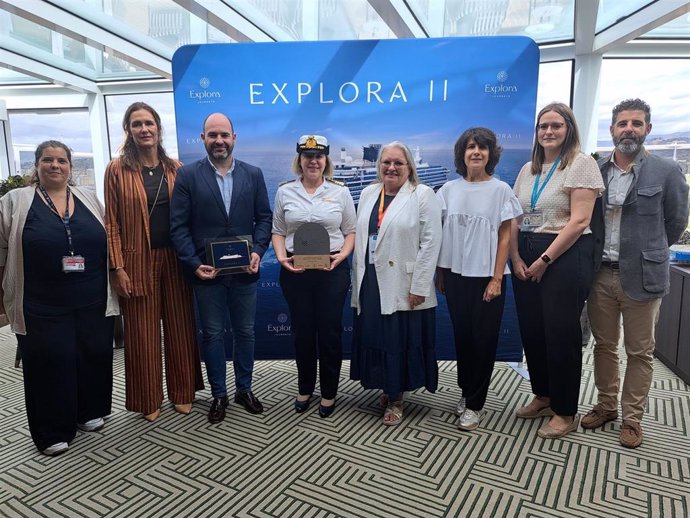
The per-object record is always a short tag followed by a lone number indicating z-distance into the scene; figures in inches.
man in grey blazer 89.8
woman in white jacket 98.0
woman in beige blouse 89.9
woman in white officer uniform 102.7
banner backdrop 121.0
